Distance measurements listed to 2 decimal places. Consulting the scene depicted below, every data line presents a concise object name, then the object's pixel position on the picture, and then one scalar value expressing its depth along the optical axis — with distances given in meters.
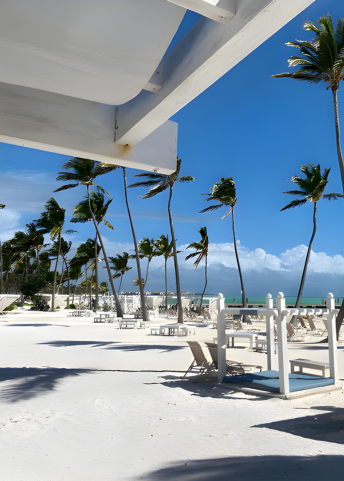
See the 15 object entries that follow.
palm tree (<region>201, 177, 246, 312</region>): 25.41
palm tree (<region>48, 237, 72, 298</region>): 42.40
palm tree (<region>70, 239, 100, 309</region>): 43.19
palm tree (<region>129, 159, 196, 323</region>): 22.47
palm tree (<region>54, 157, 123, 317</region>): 26.03
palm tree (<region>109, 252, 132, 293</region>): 49.50
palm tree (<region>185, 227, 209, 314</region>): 32.25
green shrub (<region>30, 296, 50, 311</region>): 31.70
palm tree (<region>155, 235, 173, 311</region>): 35.38
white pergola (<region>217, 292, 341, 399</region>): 6.36
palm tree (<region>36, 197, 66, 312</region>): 31.56
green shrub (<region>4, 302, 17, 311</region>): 27.88
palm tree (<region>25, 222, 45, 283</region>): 37.10
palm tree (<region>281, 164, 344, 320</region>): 21.20
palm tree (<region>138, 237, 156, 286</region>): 38.56
